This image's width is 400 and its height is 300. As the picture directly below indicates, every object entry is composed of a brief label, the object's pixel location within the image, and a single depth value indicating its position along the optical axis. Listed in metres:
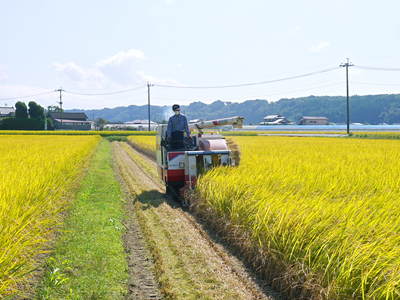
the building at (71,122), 104.50
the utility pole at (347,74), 52.62
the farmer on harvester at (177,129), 10.44
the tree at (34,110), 76.88
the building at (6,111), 98.55
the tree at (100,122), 137.57
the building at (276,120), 164.00
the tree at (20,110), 75.11
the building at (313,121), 152.88
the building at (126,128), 106.44
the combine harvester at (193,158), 9.75
